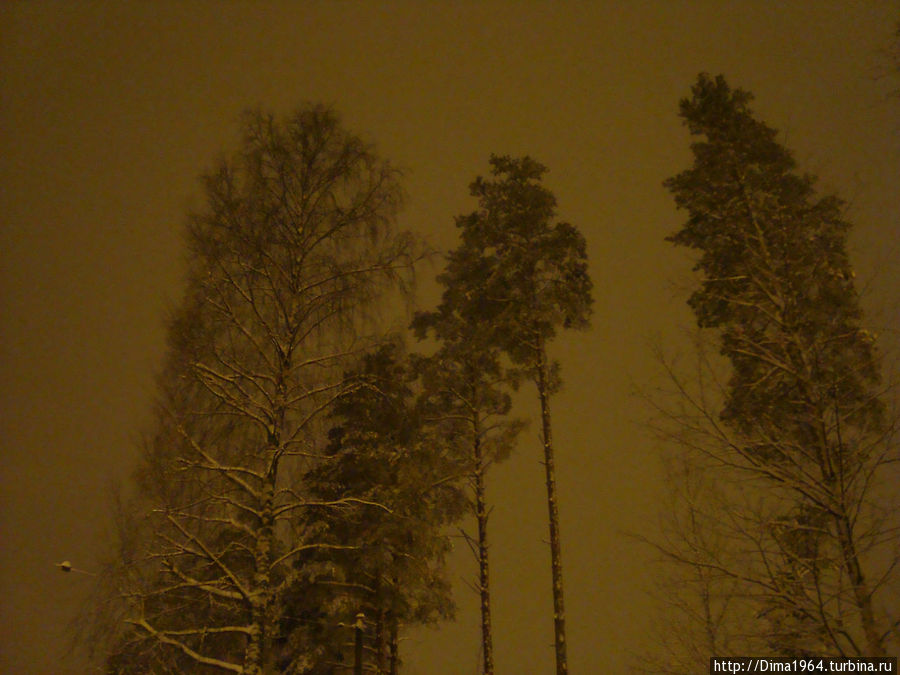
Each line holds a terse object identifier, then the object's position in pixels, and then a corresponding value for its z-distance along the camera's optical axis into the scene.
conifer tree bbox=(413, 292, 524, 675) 15.85
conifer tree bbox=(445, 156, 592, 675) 15.14
